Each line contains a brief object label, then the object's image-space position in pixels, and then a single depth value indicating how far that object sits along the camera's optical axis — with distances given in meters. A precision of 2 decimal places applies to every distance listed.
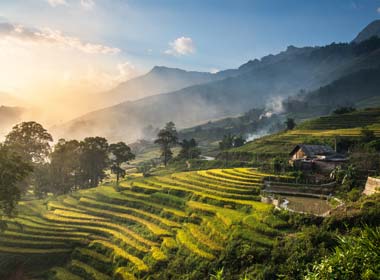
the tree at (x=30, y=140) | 54.16
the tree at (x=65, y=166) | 56.50
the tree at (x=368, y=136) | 54.22
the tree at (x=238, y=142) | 85.25
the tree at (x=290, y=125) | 84.88
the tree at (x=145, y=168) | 76.99
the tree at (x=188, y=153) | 75.69
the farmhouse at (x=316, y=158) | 41.53
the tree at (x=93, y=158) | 59.16
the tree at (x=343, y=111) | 87.11
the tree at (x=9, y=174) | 25.58
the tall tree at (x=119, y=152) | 59.38
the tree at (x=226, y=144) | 84.81
